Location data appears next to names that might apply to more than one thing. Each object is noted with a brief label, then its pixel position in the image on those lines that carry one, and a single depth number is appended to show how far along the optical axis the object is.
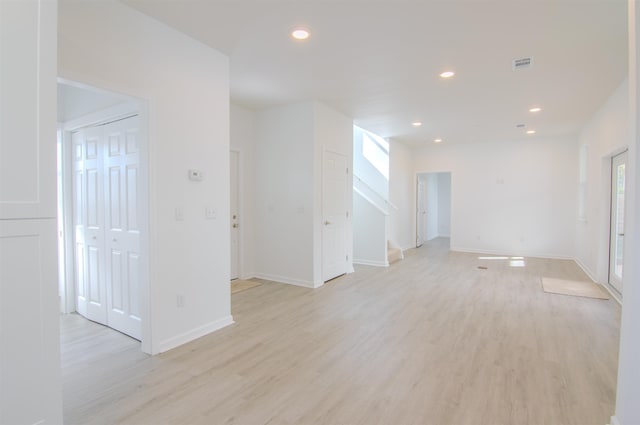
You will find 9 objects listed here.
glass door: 4.46
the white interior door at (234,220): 5.17
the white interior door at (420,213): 8.89
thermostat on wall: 2.93
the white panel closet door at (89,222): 3.24
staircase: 6.31
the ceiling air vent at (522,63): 3.36
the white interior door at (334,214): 5.02
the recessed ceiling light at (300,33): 2.80
